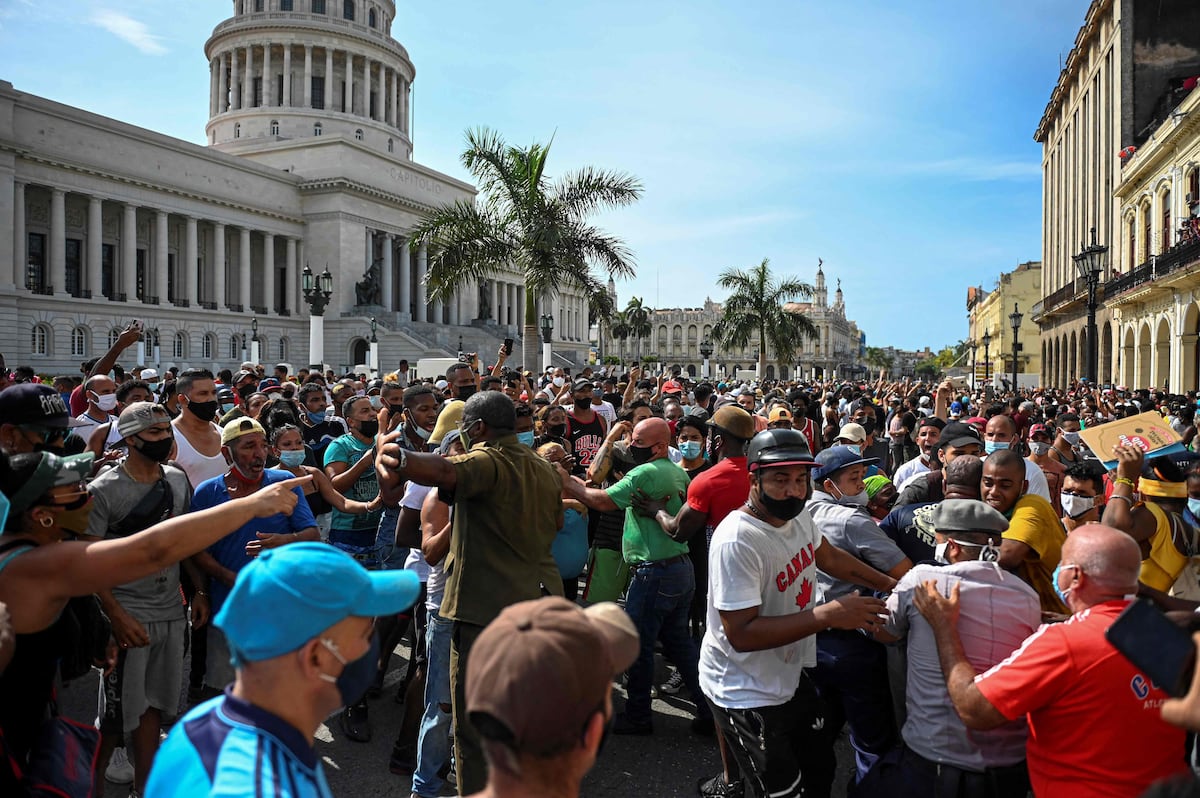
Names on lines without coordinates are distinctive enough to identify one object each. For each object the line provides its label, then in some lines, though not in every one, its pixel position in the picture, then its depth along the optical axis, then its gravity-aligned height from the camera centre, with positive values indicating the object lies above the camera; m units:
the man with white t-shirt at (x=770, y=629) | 3.27 -1.00
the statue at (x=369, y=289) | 53.06 +6.94
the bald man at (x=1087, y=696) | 2.44 -0.98
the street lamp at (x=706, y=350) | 32.00 +1.76
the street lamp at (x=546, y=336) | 30.09 +2.28
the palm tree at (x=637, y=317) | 100.00 +9.78
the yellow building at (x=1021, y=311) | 68.44 +7.68
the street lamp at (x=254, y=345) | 41.69 +2.35
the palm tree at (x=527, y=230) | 19.12 +4.08
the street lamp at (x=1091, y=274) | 16.98 +2.86
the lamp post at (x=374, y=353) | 37.88 +1.79
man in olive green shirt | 3.56 -0.69
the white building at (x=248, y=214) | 41.69 +10.86
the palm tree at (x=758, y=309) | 32.69 +3.61
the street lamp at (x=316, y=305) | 24.34 +2.67
